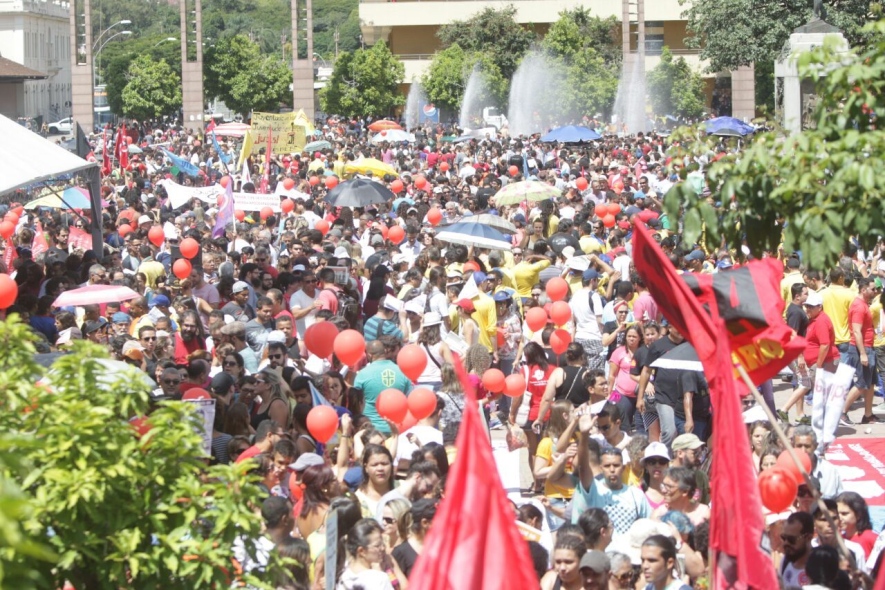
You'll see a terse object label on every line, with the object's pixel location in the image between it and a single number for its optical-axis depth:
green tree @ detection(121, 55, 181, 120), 67.06
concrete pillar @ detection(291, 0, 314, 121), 63.62
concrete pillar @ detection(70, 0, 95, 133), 61.38
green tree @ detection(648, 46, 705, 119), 61.00
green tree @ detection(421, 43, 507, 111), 65.06
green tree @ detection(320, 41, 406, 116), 62.50
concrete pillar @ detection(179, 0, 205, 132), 63.53
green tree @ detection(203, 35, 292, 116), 67.00
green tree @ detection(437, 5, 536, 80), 68.81
